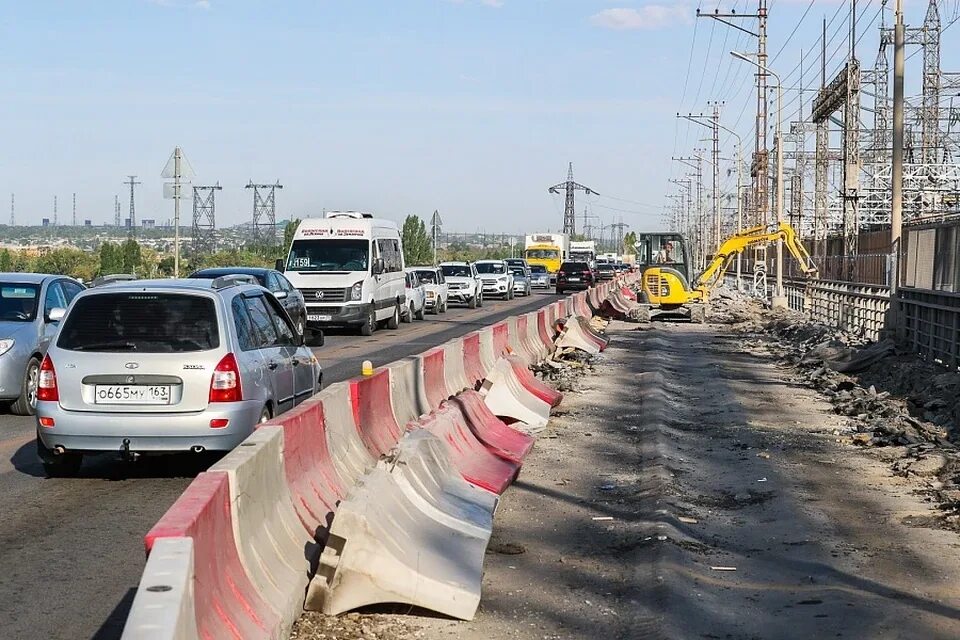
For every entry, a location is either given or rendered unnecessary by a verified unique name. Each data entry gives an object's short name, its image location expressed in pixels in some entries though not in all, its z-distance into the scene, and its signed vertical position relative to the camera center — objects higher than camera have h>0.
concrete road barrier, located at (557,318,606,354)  26.08 -1.99
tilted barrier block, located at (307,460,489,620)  6.69 -1.71
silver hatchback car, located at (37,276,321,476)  10.47 -1.16
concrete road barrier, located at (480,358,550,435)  14.66 -1.82
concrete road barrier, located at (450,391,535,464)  12.08 -1.84
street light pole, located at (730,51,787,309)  46.66 +1.12
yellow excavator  42.34 -0.95
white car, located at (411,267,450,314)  44.47 -1.80
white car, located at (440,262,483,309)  49.75 -1.87
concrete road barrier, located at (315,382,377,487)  8.59 -1.36
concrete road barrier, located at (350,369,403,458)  9.69 -1.35
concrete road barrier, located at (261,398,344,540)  7.29 -1.36
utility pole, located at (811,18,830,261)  75.12 +3.58
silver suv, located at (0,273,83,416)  15.31 -1.18
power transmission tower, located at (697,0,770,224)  51.62 +5.45
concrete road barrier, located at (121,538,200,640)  3.85 -1.10
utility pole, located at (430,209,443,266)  60.72 +0.46
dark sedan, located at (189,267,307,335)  26.64 -1.11
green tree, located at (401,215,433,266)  128.12 -0.52
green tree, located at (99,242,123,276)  70.38 -1.68
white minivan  31.48 -0.88
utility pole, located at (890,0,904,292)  26.81 +2.03
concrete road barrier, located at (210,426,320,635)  5.90 -1.40
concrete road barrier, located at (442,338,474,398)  14.31 -1.46
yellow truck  89.94 -0.91
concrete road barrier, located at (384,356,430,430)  11.27 -1.38
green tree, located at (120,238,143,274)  70.75 -1.56
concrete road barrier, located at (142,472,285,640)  4.79 -1.30
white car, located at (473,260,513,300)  59.69 -1.91
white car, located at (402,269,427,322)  38.75 -1.92
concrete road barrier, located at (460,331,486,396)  15.72 -1.49
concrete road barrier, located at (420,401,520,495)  10.59 -1.80
